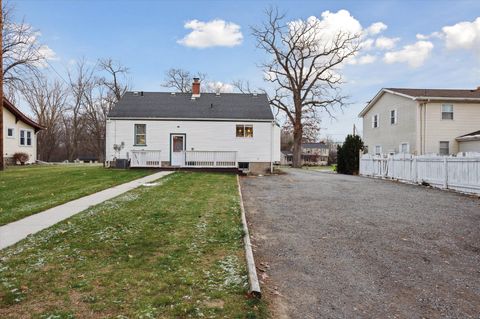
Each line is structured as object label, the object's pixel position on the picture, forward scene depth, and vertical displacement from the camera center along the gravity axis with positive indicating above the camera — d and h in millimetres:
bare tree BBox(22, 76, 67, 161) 50125 +7526
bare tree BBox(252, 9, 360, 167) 39625 +11661
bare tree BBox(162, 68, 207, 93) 52906 +12468
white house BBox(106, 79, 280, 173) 22141 +1699
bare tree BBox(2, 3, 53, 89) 24625 +8070
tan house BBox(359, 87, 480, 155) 22219 +2548
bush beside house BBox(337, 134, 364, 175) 25391 +441
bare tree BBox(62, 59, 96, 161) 50625 +8051
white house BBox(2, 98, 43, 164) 27784 +2238
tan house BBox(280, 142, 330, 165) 75812 +1293
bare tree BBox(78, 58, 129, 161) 48938 +9609
